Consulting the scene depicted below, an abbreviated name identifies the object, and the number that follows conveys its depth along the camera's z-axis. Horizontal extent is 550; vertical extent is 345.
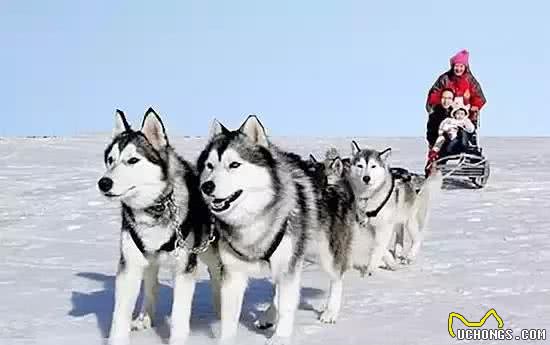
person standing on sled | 20.02
